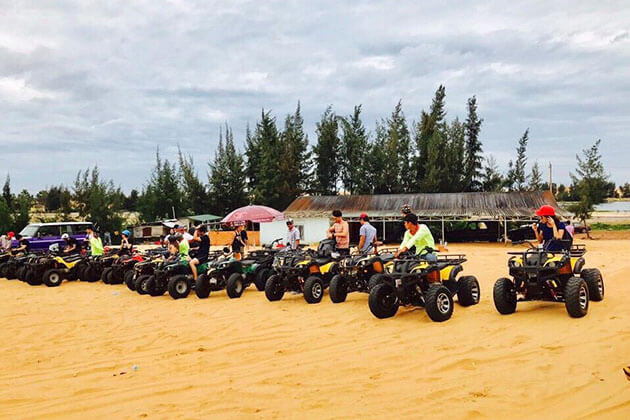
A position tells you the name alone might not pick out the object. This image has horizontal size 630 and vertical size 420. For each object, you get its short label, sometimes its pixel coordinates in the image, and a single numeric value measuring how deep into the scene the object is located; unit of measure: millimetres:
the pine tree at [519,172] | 42438
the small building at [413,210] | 26141
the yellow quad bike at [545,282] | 6637
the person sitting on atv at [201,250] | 10492
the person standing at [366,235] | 9773
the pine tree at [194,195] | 42219
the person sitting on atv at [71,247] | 14848
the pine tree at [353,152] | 41219
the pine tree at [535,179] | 42562
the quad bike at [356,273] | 8445
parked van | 20375
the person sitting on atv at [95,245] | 14016
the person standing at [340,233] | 9781
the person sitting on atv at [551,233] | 7488
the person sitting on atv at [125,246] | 13734
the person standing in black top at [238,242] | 15345
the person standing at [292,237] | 12376
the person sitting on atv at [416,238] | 7766
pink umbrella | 21772
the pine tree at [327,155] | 42812
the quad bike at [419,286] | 6961
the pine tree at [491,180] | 41281
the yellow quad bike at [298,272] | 9242
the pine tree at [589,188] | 30828
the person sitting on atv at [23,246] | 17117
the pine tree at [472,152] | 41031
